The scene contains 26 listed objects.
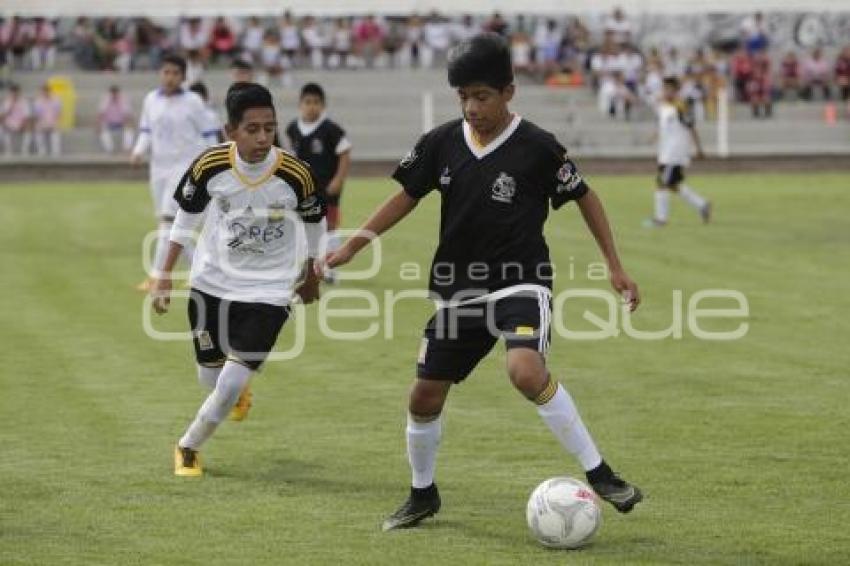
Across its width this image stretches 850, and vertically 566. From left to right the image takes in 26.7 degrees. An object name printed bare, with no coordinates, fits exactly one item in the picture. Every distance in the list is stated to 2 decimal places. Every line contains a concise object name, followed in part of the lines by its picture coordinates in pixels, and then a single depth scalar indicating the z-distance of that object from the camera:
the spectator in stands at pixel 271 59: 46.94
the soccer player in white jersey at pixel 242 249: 9.80
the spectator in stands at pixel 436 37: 49.38
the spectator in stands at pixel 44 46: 47.38
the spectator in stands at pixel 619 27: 49.66
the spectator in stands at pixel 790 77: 48.91
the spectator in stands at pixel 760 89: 46.94
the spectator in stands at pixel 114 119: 42.91
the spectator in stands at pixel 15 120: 42.50
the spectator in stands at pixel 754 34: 50.28
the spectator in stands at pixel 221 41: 48.06
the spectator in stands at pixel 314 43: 48.59
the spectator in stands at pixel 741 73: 47.91
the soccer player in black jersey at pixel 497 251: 8.25
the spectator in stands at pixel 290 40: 48.06
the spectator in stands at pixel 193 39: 47.97
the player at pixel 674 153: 27.52
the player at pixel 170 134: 20.28
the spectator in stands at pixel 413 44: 49.62
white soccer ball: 8.02
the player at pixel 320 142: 18.95
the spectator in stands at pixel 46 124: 42.66
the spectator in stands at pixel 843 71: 48.28
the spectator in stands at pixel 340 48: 49.00
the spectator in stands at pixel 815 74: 48.91
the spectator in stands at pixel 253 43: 48.34
